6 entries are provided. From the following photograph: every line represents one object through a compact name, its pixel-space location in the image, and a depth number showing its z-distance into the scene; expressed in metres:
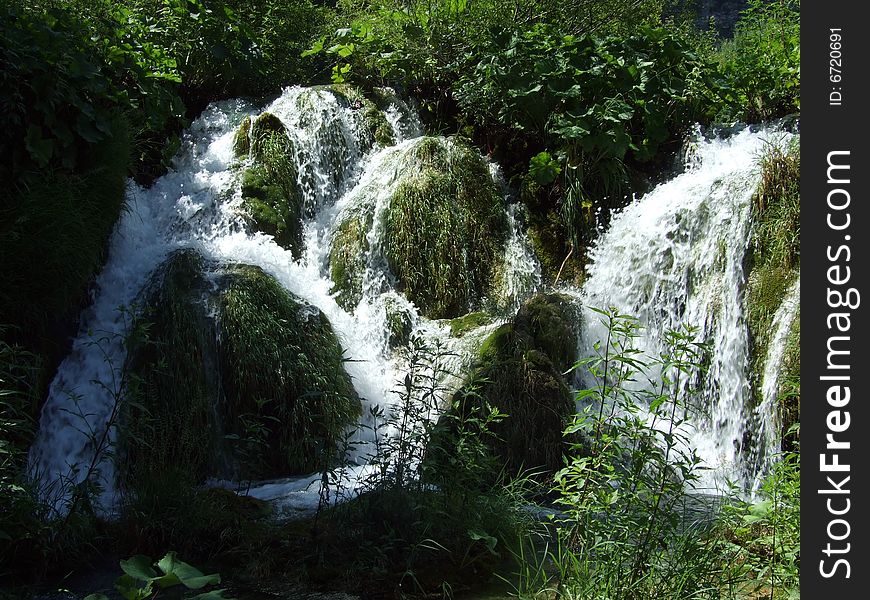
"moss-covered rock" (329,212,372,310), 7.59
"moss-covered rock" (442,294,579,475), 5.49
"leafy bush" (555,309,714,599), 2.81
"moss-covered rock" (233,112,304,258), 8.06
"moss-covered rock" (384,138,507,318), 7.63
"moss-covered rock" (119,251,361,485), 5.57
